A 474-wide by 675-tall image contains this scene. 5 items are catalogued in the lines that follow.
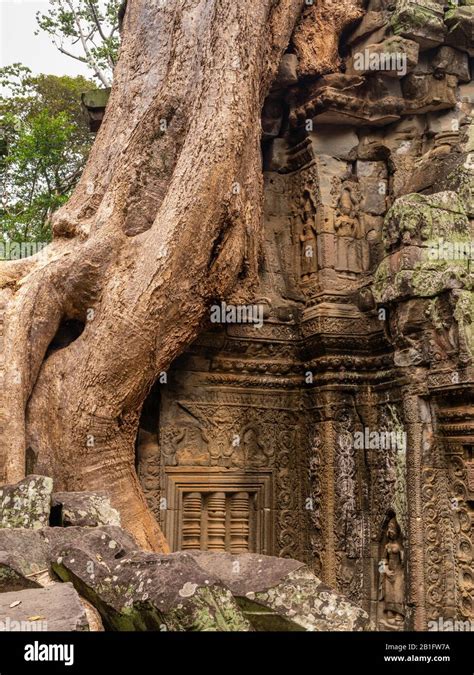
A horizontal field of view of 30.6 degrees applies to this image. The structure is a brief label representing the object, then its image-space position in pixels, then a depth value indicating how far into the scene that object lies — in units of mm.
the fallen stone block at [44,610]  2855
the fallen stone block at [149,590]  3008
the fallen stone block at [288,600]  3256
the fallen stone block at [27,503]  4043
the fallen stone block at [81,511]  4215
